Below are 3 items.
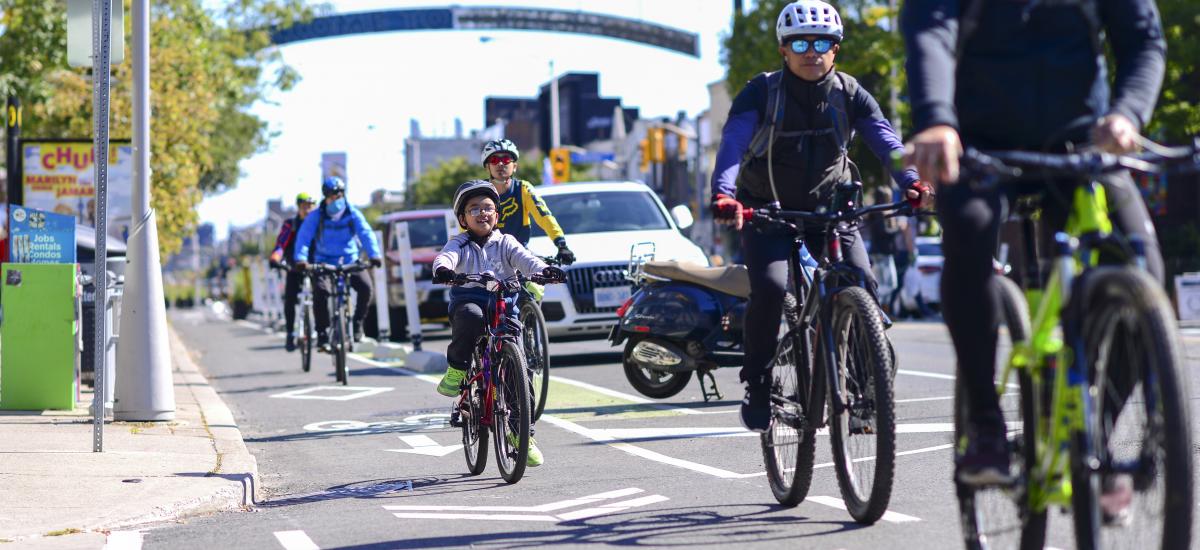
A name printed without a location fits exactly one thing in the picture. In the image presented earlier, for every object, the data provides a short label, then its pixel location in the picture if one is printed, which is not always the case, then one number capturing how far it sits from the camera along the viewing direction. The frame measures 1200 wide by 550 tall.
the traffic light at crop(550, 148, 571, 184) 54.19
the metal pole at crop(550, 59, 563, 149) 69.95
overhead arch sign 46.22
